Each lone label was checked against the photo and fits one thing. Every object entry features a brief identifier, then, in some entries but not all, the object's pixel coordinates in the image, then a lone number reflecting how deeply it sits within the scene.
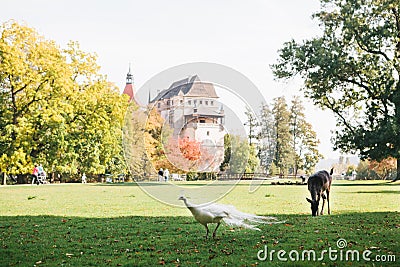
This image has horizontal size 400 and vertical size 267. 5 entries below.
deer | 15.23
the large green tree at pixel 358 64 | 37.00
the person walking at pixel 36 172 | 40.66
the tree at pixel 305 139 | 70.38
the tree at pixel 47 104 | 40.75
